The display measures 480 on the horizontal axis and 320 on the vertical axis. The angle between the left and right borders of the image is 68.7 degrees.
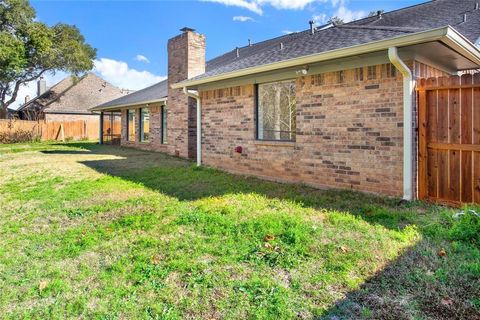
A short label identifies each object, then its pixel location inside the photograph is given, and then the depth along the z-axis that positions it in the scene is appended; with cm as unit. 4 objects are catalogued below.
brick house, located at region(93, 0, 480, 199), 563
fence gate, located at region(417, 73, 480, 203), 508
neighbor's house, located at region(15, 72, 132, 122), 3155
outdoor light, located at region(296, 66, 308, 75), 692
